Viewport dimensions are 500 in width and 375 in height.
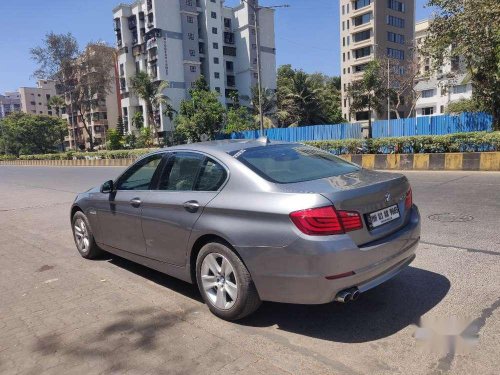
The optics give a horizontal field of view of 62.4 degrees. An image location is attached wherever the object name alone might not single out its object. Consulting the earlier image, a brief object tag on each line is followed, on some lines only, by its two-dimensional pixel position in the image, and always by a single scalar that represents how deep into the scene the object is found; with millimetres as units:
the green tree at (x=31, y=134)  70438
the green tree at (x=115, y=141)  59791
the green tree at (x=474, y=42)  15273
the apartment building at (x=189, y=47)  60156
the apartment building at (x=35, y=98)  124688
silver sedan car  2982
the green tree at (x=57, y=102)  68038
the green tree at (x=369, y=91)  41500
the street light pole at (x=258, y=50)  24155
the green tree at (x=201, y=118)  44375
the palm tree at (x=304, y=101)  50000
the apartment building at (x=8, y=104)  163250
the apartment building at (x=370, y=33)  67000
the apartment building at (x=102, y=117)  80500
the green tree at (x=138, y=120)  60688
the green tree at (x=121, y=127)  67375
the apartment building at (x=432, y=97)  56238
